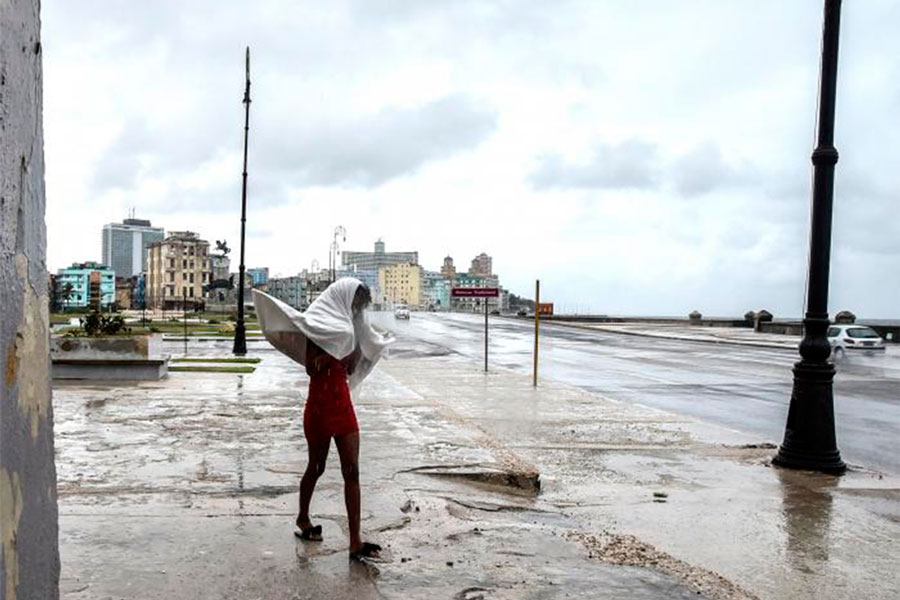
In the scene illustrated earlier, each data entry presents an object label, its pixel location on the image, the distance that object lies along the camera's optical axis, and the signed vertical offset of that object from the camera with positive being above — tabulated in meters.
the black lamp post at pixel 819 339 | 8.69 -0.45
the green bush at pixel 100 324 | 15.91 -0.79
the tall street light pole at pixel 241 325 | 23.73 -1.10
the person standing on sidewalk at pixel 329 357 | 4.83 -0.43
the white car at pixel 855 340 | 34.78 -1.81
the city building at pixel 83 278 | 155.88 +1.85
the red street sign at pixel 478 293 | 19.97 +0.01
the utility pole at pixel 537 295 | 17.38 -0.03
